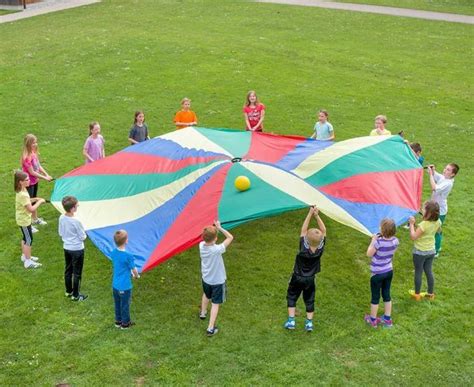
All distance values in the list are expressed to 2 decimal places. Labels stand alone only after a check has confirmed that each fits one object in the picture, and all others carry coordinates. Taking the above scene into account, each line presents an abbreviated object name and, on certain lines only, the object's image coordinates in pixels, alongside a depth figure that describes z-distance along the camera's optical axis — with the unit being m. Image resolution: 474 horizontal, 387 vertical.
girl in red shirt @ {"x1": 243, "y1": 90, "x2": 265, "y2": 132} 10.96
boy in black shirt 6.50
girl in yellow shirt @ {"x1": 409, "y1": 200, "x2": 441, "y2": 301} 6.96
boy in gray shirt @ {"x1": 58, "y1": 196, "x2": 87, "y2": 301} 6.95
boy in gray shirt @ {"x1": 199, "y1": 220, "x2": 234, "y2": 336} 6.47
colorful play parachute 7.54
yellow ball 7.89
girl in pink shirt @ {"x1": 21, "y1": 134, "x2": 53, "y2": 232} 8.62
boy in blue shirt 6.50
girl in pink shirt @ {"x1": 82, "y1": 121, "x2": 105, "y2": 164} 9.57
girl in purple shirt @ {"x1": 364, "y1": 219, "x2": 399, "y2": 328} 6.60
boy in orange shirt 10.80
